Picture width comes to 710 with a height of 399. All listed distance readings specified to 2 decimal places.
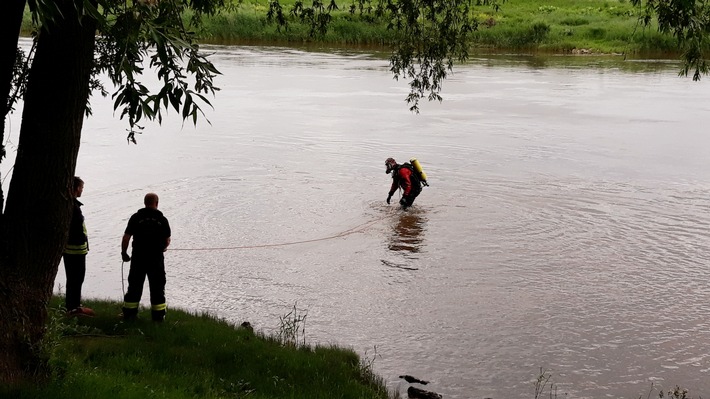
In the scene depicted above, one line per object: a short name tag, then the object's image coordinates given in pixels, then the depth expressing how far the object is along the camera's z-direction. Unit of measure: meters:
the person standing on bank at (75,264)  9.82
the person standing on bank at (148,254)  9.70
